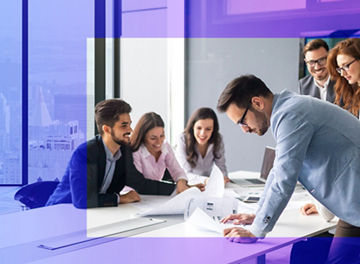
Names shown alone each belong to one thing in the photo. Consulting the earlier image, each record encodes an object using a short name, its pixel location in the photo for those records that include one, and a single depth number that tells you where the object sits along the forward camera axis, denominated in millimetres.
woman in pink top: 2898
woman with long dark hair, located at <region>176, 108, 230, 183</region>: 3332
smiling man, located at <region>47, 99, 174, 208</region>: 2357
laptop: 2970
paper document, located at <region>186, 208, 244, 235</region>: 1891
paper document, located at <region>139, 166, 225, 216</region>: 2178
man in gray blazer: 3386
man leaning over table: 1695
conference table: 1659
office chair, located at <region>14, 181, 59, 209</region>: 2360
